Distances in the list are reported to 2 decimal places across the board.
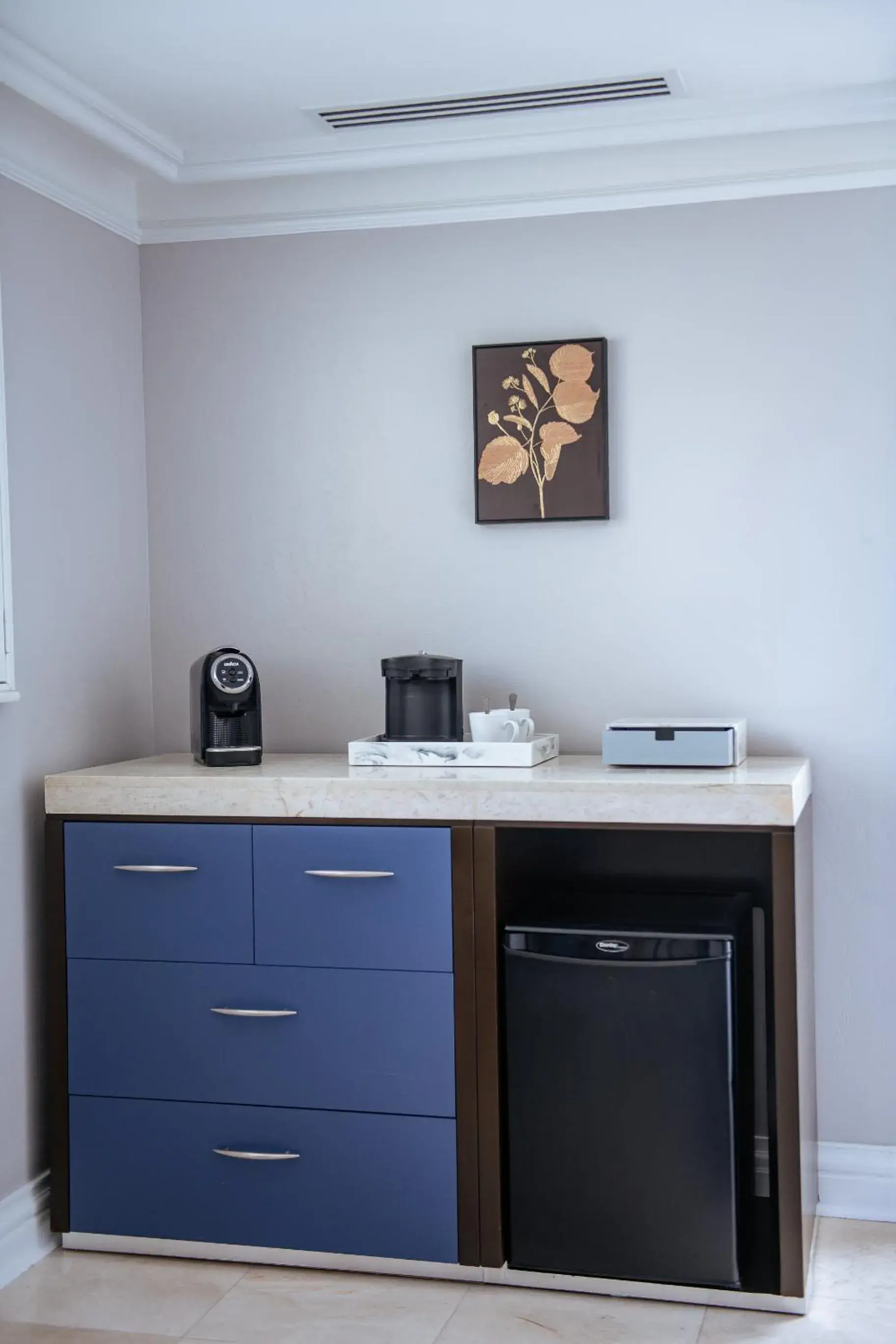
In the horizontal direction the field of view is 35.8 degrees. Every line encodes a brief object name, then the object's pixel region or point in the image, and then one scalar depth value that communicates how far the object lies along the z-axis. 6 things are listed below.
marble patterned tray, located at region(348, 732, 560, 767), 2.75
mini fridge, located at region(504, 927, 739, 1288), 2.49
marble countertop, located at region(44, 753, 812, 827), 2.47
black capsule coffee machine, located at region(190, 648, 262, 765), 2.93
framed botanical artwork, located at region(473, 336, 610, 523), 3.04
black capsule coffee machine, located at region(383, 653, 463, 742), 2.88
